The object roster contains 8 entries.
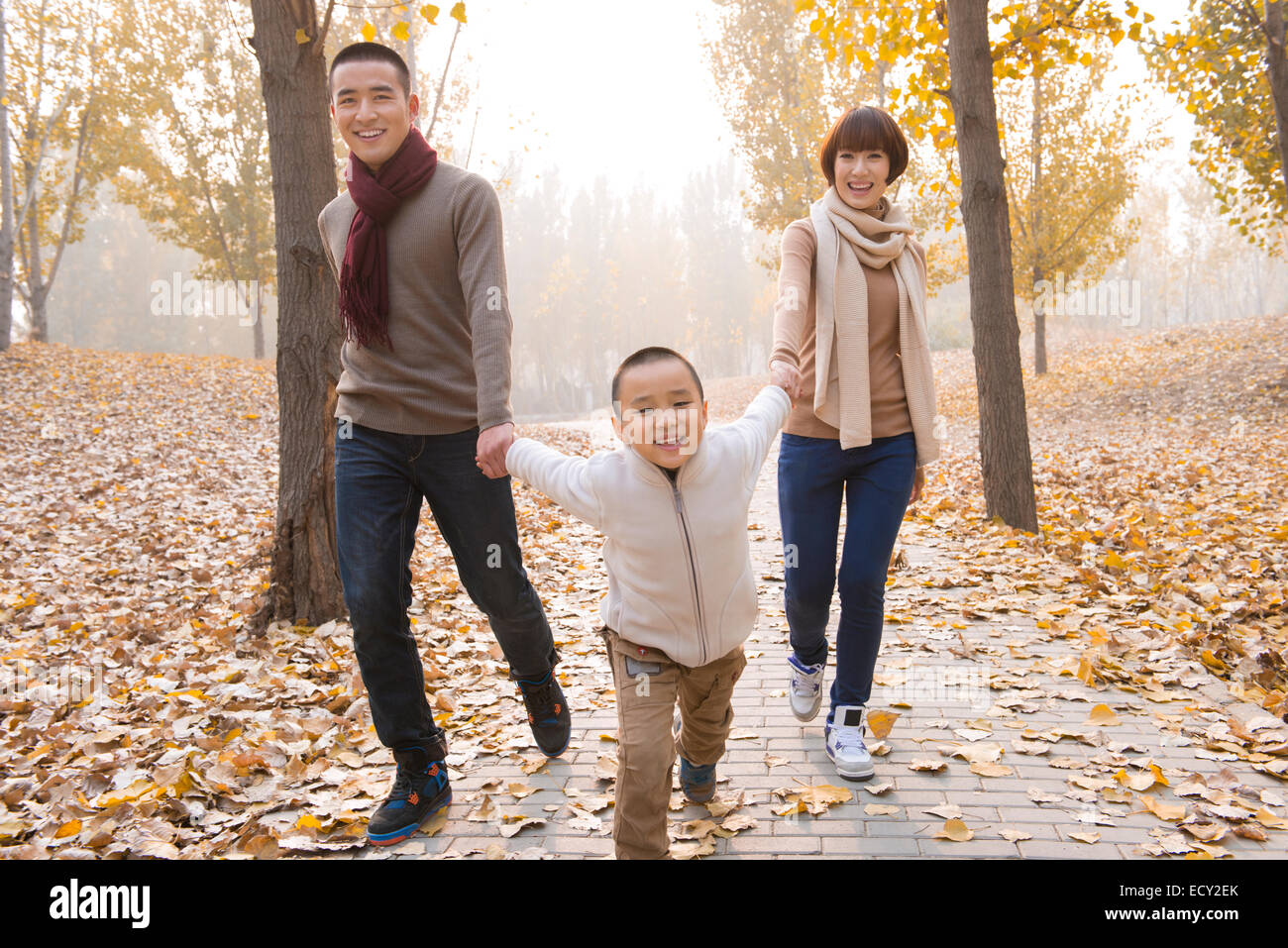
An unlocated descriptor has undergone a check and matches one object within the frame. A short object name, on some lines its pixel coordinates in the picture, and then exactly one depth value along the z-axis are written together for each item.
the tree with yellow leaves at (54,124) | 18.81
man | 2.94
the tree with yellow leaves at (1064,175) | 20.20
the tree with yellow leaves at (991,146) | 7.17
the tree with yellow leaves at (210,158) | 24.58
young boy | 2.49
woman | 3.26
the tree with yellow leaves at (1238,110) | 13.34
